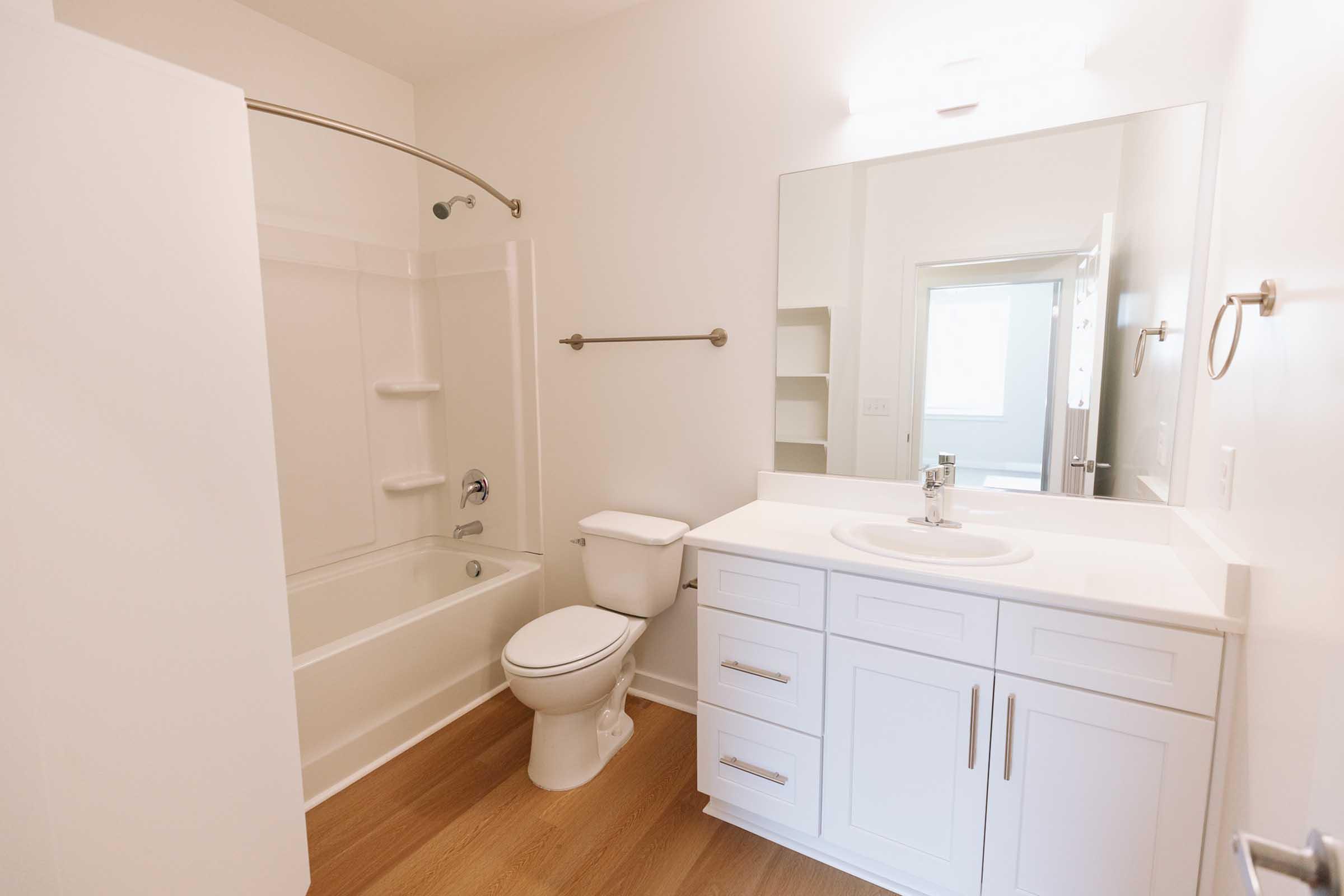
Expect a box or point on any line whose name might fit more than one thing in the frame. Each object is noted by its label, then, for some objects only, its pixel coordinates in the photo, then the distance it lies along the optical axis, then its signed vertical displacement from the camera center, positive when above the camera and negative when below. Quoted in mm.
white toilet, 1817 -792
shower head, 2348 +705
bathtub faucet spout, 2758 -617
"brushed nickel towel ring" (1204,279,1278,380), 954 +144
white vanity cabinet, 1162 -759
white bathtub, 1888 -918
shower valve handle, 2738 -426
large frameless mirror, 1512 +227
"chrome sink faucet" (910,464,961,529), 1680 -293
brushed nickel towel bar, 2105 +194
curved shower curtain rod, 1521 +790
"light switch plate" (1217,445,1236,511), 1157 -163
